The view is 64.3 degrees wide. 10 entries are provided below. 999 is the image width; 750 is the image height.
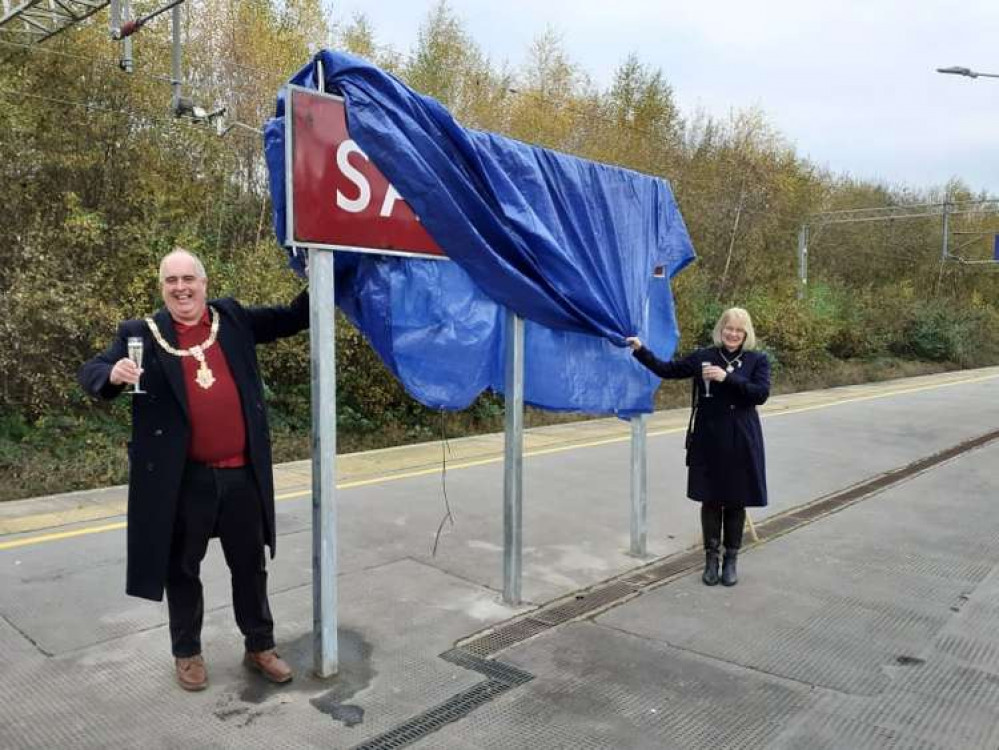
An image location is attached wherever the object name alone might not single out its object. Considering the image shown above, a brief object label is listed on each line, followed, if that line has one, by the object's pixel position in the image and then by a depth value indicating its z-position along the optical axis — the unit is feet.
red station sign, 10.41
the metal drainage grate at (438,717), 9.83
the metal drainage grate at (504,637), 12.66
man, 10.07
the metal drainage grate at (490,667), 11.61
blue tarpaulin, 11.55
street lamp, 46.11
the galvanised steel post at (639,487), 17.30
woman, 15.20
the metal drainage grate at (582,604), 14.10
